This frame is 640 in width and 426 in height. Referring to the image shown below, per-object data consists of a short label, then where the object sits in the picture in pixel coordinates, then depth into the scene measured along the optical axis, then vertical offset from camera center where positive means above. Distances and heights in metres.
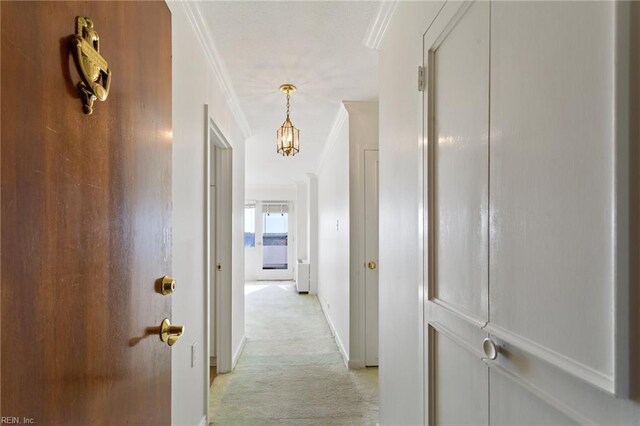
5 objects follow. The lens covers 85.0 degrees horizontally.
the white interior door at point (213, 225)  3.09 -0.07
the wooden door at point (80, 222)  0.53 -0.01
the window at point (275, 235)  8.93 -0.45
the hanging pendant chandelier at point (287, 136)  2.88 +0.68
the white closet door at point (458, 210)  0.98 +0.02
